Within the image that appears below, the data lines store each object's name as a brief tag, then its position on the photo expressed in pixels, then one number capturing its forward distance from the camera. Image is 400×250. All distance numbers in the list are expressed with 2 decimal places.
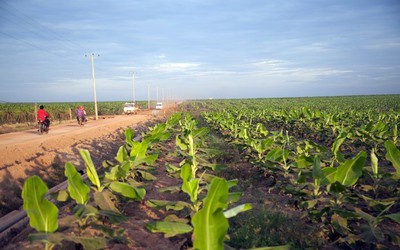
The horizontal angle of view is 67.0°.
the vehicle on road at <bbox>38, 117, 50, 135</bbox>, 17.59
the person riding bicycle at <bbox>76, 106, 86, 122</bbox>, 23.50
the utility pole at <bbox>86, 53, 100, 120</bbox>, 30.77
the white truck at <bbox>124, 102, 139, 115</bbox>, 43.41
